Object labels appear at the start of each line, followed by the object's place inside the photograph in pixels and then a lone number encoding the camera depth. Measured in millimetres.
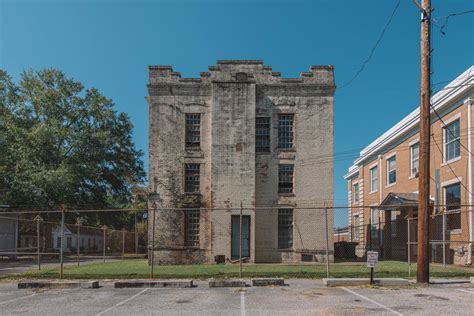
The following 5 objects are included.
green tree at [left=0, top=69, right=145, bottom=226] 32906
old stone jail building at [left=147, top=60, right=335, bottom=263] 24672
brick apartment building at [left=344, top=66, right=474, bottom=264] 22250
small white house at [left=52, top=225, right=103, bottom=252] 55094
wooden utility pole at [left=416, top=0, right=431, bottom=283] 14195
